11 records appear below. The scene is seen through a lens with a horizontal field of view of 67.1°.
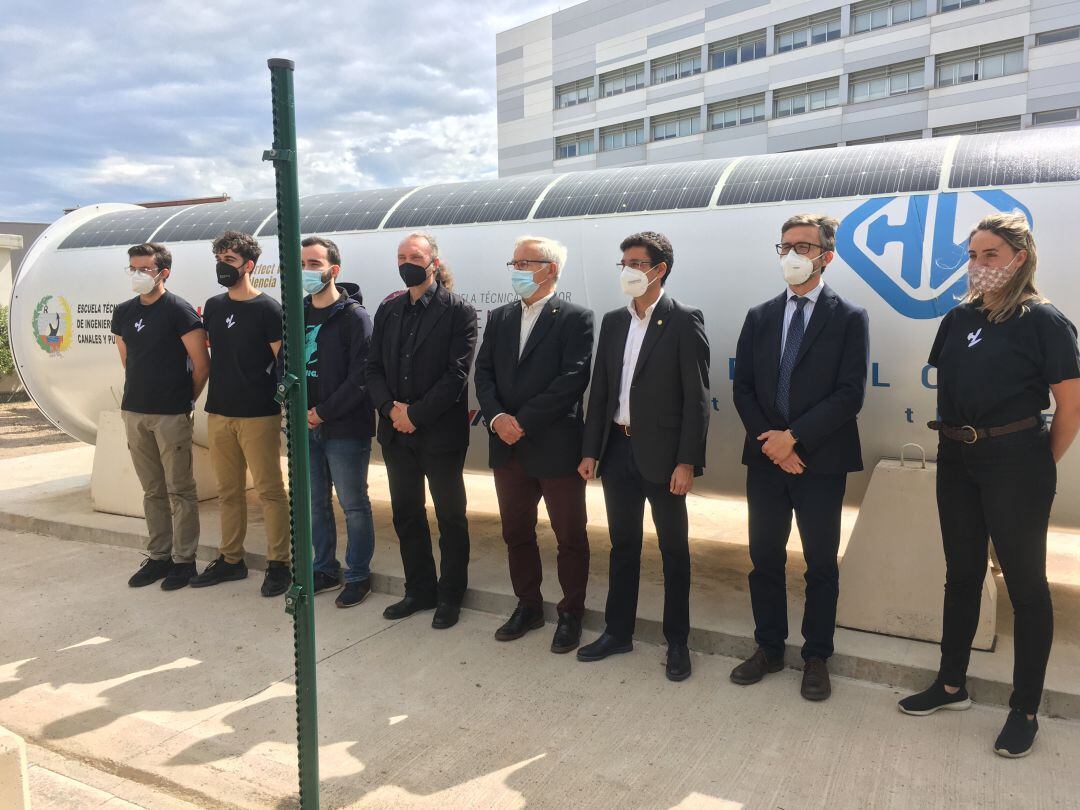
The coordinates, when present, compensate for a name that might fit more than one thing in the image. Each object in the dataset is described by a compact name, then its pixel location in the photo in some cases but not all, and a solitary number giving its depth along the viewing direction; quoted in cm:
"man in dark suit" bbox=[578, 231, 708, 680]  346
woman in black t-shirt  281
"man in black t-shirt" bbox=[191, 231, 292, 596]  454
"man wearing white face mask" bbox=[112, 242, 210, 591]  478
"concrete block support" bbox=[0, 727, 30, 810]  200
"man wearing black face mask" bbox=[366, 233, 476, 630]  403
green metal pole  210
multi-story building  2875
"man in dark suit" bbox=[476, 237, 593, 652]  377
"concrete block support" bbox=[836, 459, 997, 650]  379
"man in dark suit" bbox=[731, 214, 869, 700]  328
